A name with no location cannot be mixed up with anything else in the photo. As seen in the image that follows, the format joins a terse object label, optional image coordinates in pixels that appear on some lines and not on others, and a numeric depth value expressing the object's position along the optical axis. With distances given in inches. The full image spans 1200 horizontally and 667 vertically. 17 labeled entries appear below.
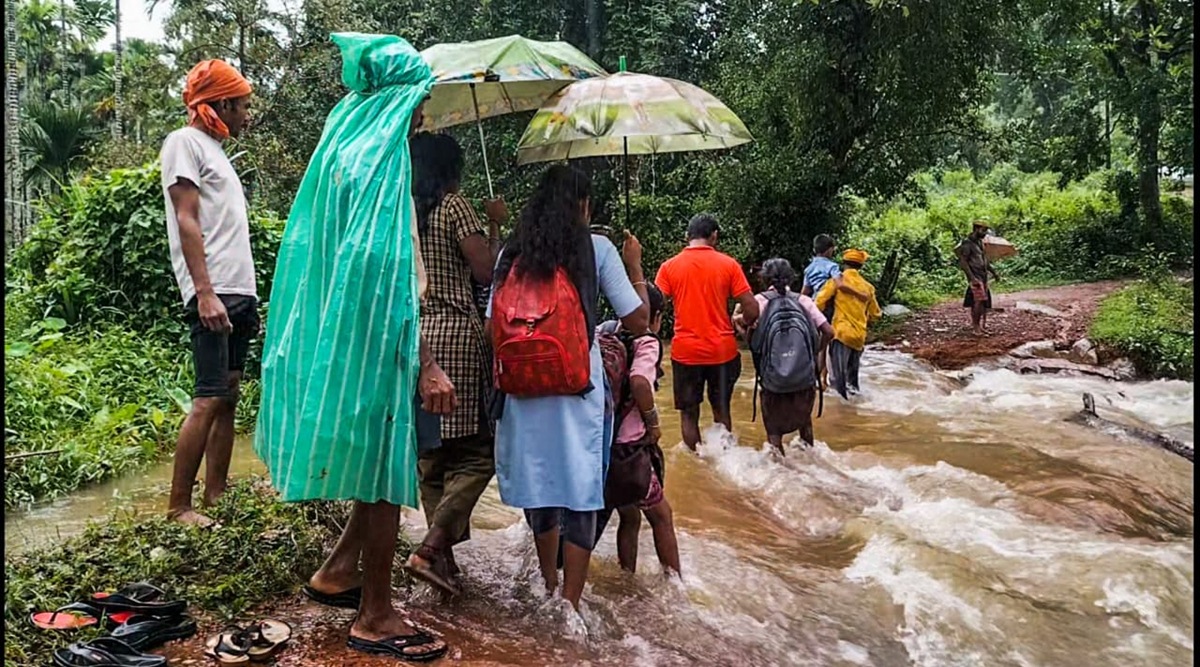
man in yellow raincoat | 355.6
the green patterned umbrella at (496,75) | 151.0
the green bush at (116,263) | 321.1
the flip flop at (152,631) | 118.6
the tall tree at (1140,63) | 615.8
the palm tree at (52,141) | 723.4
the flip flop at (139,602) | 125.3
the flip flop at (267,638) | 119.6
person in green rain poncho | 116.4
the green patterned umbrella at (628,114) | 165.2
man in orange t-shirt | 262.7
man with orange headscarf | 152.6
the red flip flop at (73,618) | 120.8
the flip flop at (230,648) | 118.6
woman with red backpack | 134.3
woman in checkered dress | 140.9
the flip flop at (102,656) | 109.3
